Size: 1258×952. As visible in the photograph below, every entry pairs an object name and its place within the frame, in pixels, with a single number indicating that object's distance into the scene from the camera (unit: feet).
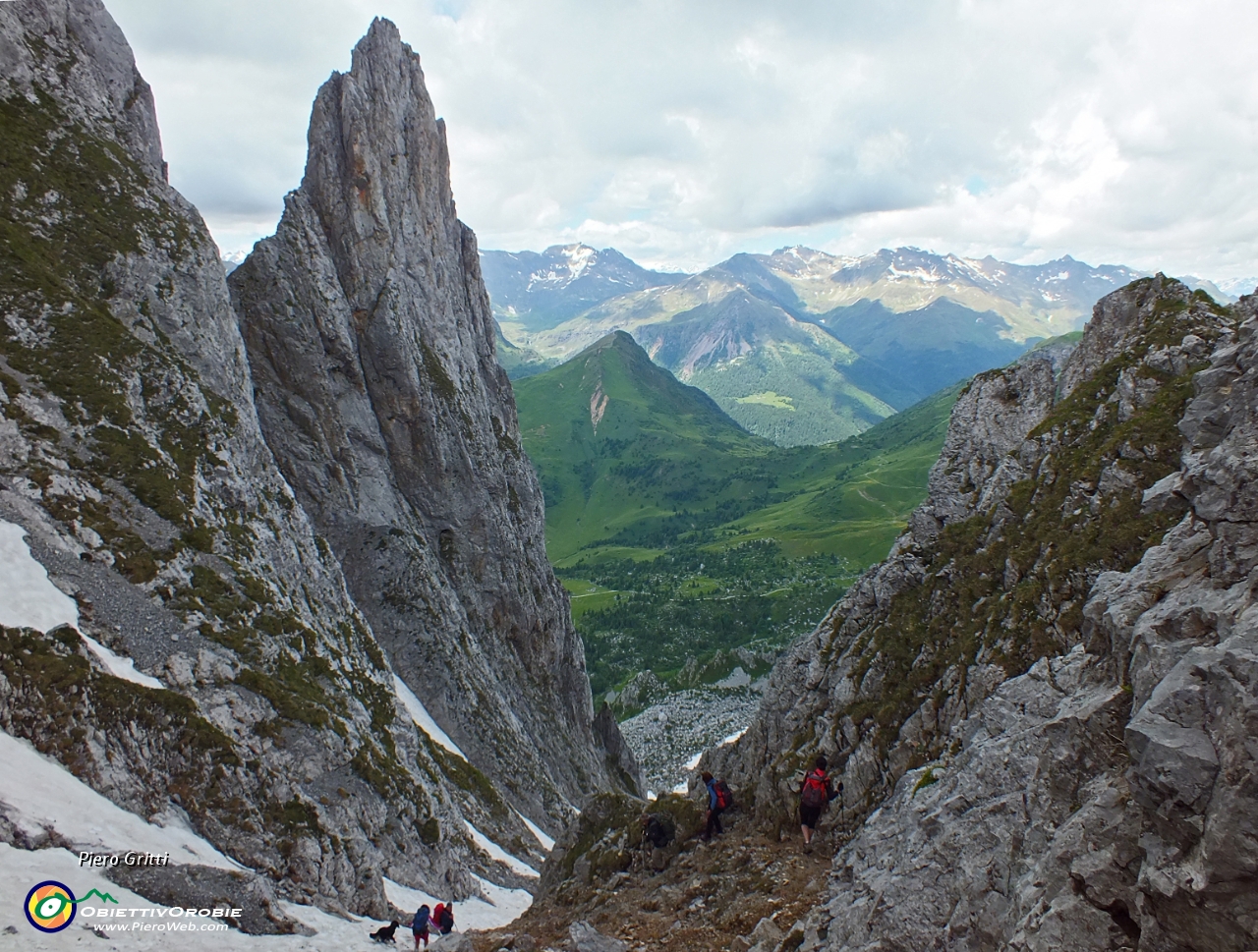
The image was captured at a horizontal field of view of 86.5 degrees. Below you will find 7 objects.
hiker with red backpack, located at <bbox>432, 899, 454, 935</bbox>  92.58
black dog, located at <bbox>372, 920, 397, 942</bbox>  89.25
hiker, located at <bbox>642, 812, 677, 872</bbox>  96.23
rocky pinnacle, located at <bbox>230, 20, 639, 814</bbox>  201.57
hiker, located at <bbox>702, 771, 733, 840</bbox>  94.38
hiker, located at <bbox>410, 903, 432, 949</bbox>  87.57
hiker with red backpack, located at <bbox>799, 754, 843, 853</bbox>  82.48
